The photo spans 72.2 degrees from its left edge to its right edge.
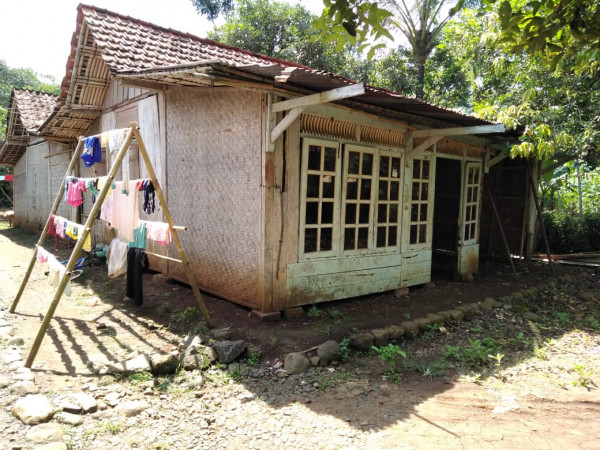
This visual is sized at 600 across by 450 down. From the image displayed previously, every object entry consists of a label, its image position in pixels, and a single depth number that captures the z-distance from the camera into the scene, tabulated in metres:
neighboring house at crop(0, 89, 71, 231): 11.23
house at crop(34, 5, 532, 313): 4.77
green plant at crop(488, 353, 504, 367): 4.15
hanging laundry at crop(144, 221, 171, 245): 4.38
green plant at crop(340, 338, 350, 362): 4.16
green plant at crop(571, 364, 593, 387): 3.81
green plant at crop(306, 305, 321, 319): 5.16
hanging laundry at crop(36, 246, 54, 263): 4.57
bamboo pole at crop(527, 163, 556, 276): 8.64
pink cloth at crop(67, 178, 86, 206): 5.00
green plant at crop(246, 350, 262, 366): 3.94
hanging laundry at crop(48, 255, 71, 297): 3.86
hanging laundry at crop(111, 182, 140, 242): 4.48
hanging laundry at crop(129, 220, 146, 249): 4.54
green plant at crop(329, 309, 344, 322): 5.16
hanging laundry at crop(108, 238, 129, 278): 4.77
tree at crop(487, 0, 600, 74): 2.87
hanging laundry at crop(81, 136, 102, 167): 4.99
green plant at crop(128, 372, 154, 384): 3.50
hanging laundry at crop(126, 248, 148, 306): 5.31
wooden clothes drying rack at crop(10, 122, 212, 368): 3.60
